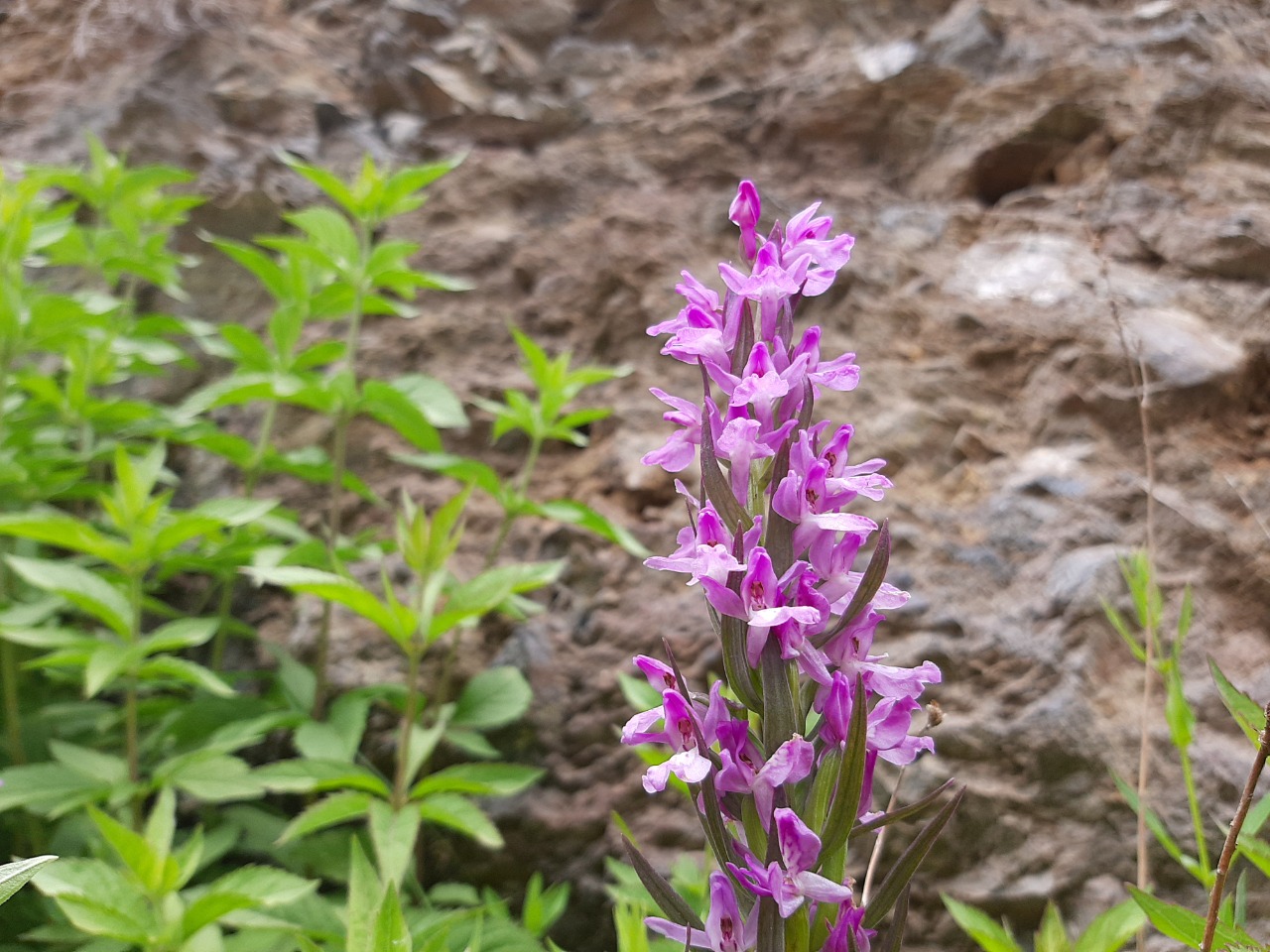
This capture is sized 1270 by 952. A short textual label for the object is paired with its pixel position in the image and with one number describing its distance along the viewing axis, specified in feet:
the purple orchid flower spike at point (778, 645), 0.55
